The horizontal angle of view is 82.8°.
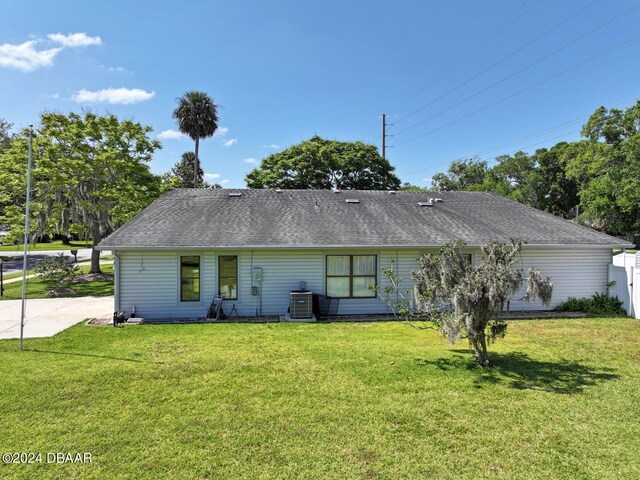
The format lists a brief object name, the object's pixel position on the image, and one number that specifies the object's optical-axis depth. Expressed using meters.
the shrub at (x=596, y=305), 11.54
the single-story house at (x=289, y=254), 10.71
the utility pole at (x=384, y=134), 32.47
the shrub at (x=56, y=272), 15.30
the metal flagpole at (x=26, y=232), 6.84
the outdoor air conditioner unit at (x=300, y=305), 10.62
